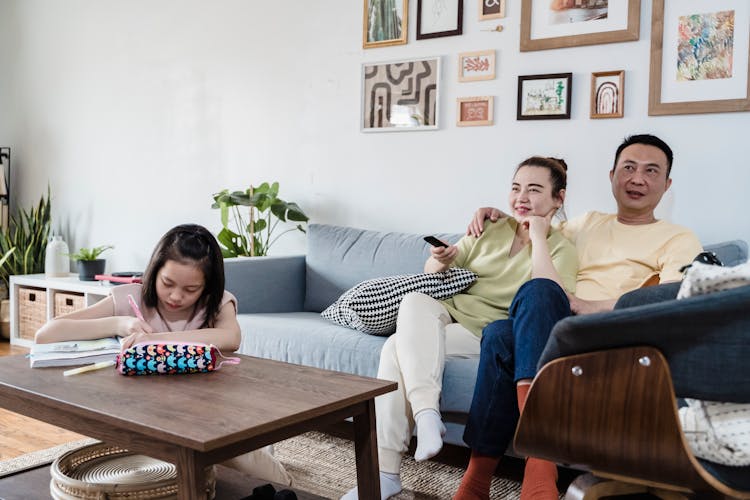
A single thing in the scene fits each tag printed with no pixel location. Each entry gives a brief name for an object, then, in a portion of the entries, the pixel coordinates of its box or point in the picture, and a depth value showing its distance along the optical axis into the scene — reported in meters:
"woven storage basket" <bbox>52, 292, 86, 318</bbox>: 4.05
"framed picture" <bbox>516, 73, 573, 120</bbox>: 2.97
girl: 1.83
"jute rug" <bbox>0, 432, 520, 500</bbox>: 2.13
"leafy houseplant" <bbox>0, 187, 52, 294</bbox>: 4.72
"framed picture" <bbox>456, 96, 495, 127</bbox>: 3.17
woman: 1.96
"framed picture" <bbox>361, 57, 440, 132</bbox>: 3.33
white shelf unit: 3.96
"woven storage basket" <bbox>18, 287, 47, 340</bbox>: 4.30
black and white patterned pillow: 2.43
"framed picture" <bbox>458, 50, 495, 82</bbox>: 3.16
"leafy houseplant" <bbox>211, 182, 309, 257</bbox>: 3.59
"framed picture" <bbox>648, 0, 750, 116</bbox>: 2.62
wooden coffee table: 1.19
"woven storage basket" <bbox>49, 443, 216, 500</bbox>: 1.45
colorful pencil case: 1.59
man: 1.91
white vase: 4.41
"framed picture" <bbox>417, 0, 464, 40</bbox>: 3.24
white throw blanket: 1.06
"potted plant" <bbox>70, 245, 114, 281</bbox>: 4.23
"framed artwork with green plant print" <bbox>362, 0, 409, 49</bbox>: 3.40
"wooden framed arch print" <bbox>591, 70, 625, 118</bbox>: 2.85
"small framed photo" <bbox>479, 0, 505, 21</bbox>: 3.11
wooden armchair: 1.05
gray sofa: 2.23
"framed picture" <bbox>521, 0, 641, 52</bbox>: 2.82
